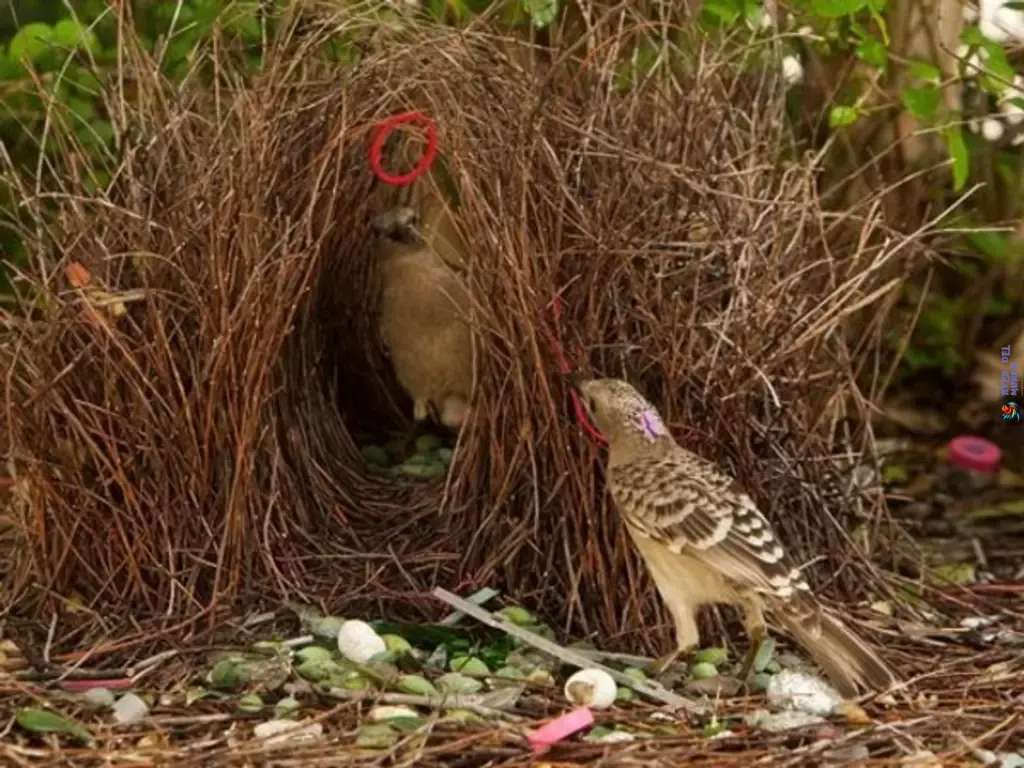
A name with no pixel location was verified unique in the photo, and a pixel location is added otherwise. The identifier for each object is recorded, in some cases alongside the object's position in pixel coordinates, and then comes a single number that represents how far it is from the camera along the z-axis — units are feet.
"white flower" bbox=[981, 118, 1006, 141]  13.65
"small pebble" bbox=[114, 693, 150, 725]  8.10
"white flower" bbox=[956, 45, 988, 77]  11.19
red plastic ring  9.19
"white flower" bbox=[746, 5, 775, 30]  10.28
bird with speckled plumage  8.20
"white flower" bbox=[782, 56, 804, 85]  12.39
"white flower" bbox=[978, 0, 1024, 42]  12.47
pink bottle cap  12.59
